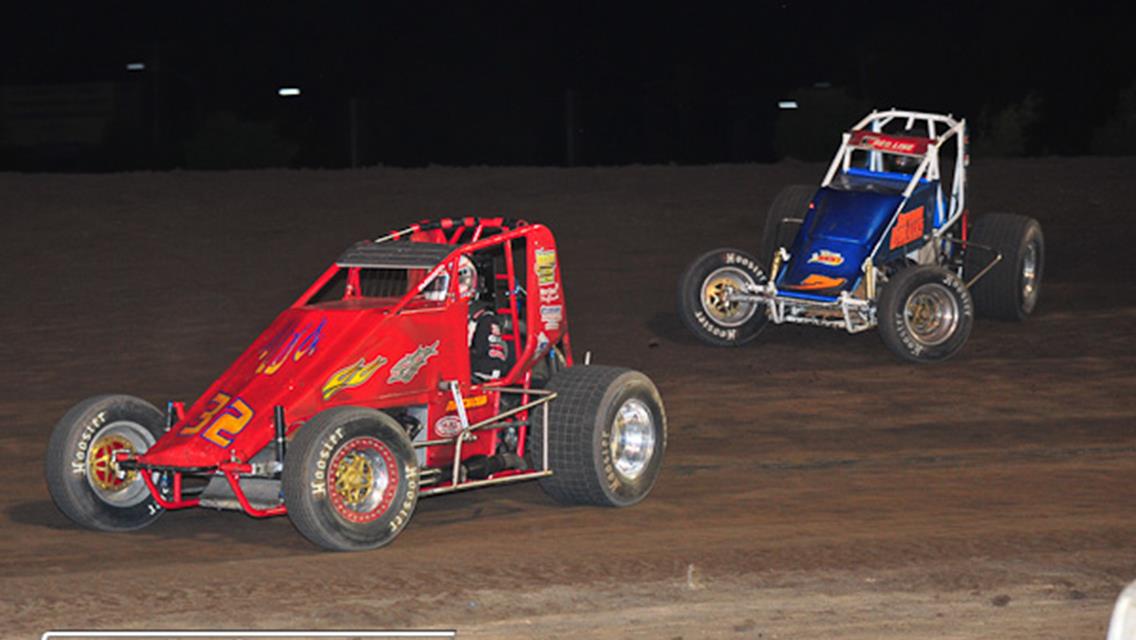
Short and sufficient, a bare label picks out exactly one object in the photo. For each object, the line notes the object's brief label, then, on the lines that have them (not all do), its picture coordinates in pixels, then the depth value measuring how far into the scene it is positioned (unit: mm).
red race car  14524
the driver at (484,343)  16617
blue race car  25739
